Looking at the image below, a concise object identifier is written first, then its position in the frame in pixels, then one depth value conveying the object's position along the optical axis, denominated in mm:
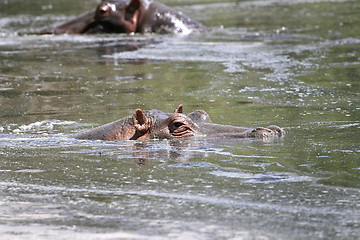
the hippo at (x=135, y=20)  31047
